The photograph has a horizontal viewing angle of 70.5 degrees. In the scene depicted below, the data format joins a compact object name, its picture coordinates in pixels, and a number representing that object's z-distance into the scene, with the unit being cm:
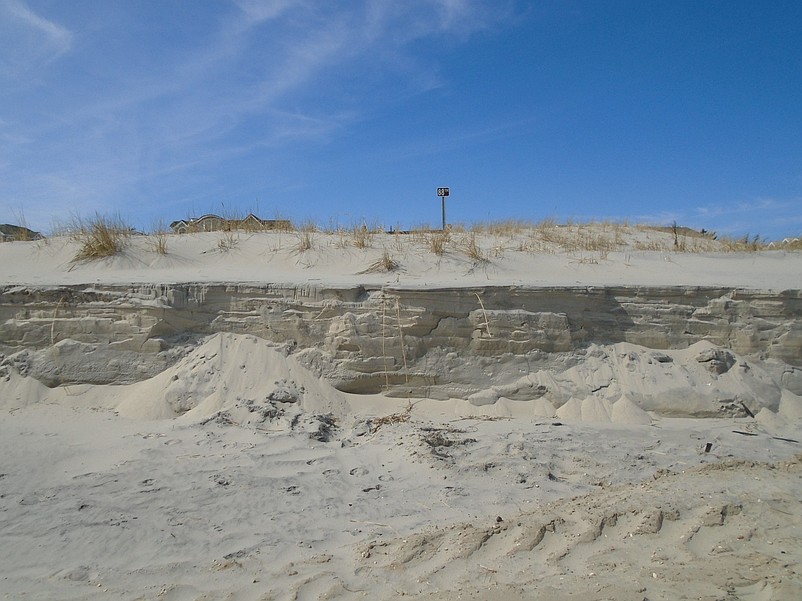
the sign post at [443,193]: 1286
